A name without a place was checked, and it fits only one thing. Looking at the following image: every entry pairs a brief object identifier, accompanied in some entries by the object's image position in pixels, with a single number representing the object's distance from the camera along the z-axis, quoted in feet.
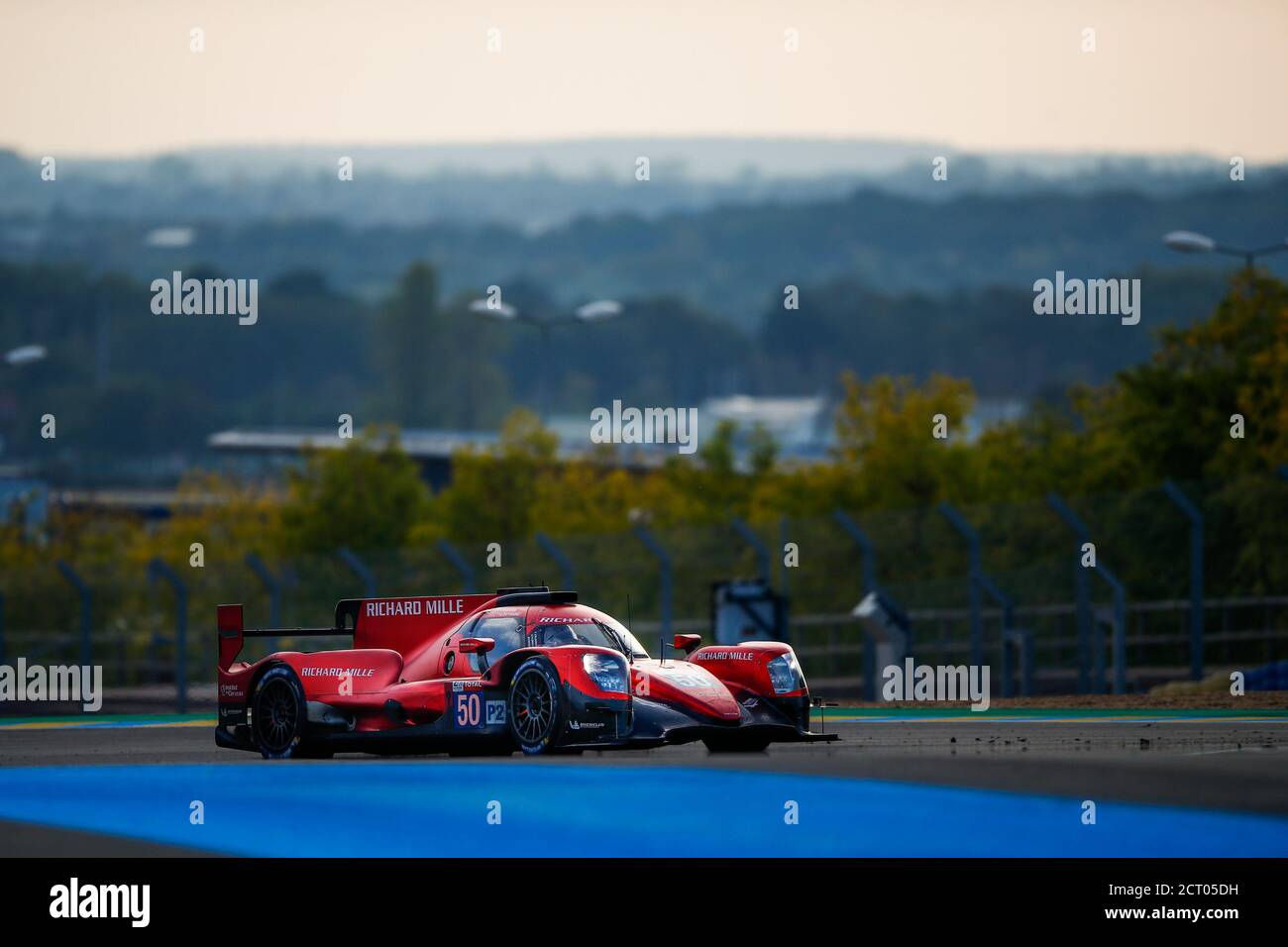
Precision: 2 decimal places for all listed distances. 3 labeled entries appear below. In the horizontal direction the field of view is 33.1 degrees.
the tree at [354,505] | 152.87
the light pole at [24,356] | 151.43
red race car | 48.96
